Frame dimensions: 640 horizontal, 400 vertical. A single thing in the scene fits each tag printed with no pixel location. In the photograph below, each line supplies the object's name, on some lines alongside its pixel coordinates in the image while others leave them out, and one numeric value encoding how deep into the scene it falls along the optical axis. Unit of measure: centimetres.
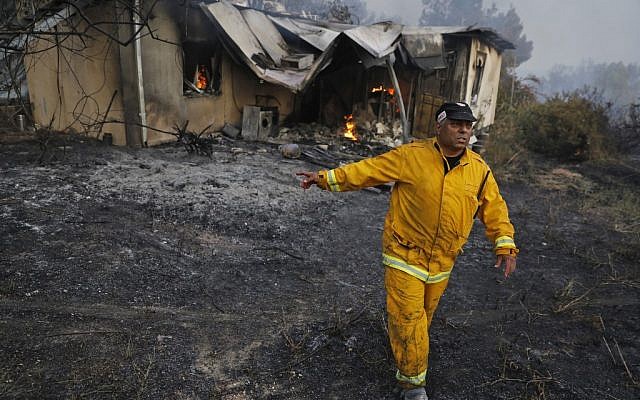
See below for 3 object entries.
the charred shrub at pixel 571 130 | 1229
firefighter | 261
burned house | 864
